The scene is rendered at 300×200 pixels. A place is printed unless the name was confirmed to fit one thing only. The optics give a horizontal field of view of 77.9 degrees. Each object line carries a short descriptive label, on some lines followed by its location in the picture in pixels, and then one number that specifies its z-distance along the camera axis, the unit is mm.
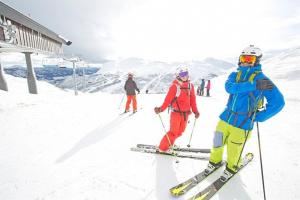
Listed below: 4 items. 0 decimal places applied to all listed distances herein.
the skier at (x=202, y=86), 21633
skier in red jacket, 4176
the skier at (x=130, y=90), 8773
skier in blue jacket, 2906
